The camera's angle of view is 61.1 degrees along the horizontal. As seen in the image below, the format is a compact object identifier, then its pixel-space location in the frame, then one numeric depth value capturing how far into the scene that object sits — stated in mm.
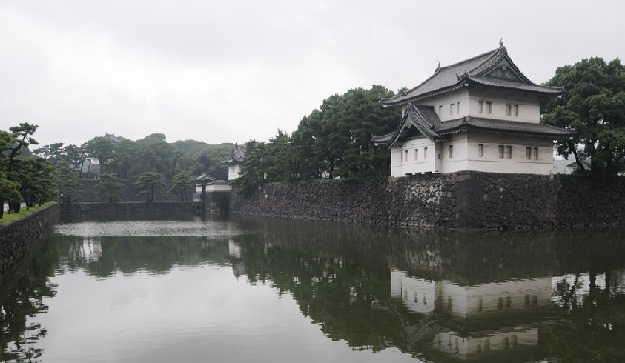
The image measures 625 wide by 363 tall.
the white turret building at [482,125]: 29922
